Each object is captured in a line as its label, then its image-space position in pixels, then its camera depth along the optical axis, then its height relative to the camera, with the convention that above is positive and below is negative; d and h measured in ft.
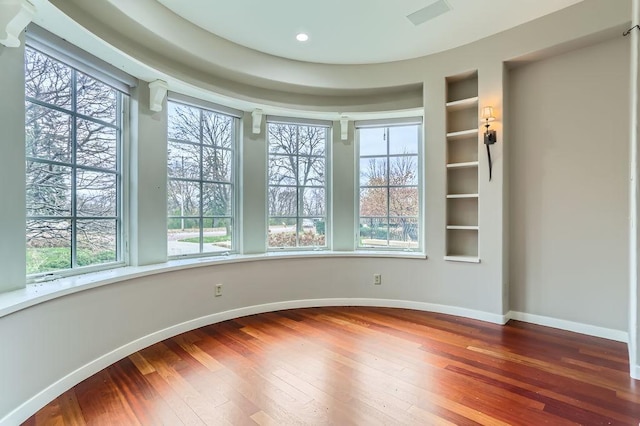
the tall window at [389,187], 13.12 +1.04
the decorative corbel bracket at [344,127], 13.10 +3.49
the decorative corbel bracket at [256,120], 12.14 +3.52
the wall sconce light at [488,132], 10.45 +2.67
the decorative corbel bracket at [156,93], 9.52 +3.55
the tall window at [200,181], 10.66 +1.09
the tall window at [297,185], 13.07 +1.10
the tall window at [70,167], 7.06 +1.10
